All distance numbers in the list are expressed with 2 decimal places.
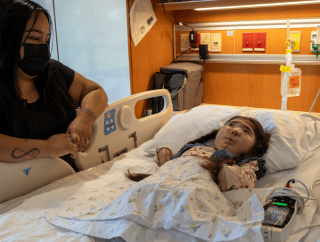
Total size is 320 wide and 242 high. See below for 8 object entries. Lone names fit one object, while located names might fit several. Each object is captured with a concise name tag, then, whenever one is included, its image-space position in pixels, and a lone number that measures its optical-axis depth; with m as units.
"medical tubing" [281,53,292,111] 2.24
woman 1.25
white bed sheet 0.99
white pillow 1.47
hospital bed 0.96
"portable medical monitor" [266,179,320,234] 1.09
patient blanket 0.92
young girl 1.32
